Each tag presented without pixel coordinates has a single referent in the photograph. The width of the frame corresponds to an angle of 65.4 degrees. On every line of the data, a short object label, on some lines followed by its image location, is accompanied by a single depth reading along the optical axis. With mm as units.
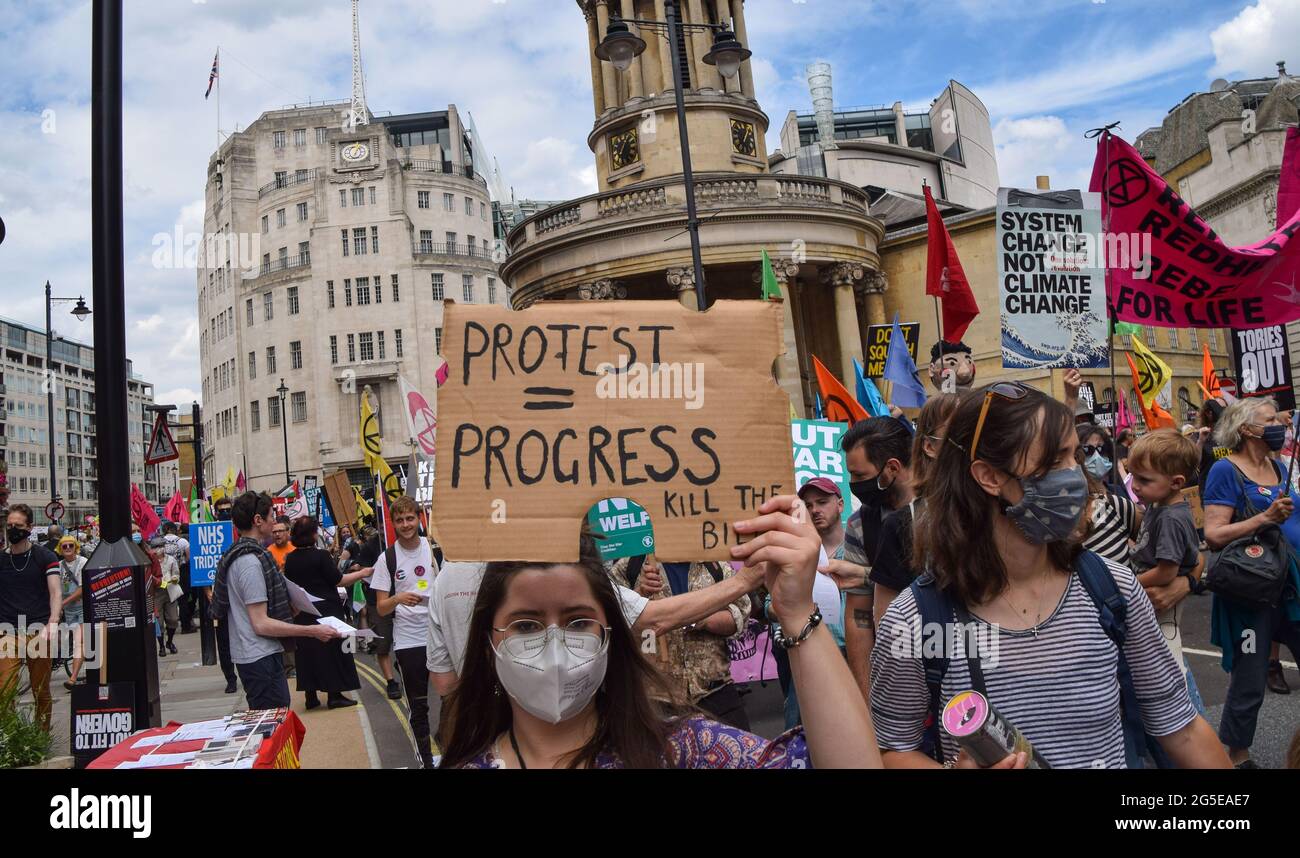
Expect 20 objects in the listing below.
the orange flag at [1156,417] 14203
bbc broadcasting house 70000
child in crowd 5199
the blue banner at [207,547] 14695
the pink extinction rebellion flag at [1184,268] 6047
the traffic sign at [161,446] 17394
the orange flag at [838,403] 10430
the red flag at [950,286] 9219
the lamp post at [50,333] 23606
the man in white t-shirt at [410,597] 7512
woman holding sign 1978
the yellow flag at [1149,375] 14664
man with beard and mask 4594
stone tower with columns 32125
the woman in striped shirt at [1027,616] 2568
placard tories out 12094
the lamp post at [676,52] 14732
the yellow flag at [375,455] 13448
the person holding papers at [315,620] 10398
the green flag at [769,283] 16475
